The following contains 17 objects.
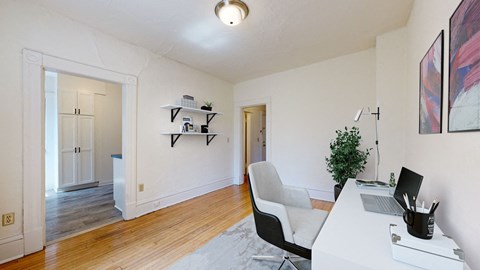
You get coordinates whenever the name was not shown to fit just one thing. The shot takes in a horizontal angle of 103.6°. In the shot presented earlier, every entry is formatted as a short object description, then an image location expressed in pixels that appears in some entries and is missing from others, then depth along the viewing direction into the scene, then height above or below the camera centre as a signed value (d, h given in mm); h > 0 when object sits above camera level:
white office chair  1374 -692
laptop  1172 -487
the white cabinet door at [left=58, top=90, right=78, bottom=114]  3880 +671
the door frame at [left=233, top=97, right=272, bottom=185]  4546 -221
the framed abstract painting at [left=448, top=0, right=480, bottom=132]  770 +300
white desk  740 -493
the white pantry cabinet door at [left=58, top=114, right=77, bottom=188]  3896 -335
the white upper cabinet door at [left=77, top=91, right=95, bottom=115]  4117 +680
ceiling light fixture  1807 +1226
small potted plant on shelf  3645 +549
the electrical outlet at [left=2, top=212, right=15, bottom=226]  1748 -801
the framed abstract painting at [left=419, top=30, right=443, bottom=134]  1150 +314
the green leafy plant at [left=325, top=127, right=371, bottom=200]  2760 -350
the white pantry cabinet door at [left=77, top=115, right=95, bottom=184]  4129 -375
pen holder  797 -391
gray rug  1681 -1176
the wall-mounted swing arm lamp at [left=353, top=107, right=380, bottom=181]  2158 +188
